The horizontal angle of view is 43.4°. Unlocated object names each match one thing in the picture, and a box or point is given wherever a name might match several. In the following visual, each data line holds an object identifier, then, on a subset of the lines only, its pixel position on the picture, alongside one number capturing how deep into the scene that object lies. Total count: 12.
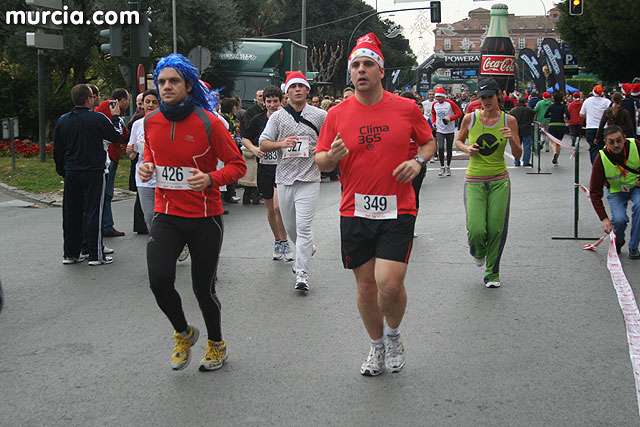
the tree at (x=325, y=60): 61.47
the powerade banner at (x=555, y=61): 31.06
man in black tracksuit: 8.62
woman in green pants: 7.51
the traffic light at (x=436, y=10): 36.28
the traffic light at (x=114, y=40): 14.66
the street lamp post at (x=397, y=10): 36.40
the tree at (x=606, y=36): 34.03
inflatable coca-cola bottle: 41.44
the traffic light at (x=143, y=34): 15.05
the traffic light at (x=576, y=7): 20.91
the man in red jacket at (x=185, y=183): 4.89
